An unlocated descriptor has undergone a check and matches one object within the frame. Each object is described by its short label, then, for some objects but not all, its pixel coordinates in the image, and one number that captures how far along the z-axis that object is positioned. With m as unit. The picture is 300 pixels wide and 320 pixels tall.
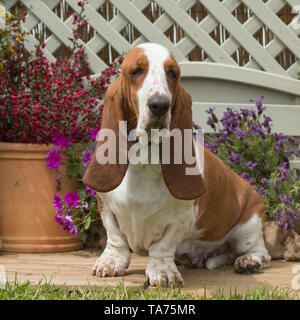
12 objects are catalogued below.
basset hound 2.17
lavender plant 3.18
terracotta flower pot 3.21
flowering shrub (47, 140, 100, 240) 3.12
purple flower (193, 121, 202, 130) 3.51
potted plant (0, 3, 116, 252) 3.21
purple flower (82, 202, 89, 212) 3.16
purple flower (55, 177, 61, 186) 3.23
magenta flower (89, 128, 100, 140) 3.28
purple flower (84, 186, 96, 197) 3.18
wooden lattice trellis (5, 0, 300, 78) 3.88
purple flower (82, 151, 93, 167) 3.21
